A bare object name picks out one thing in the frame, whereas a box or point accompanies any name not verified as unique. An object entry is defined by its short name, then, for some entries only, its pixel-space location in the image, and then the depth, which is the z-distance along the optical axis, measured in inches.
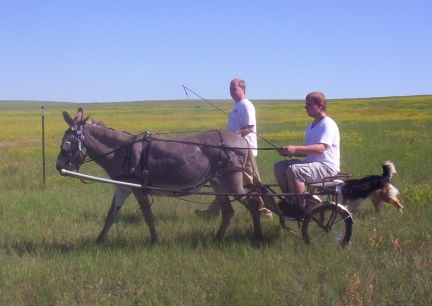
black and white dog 277.3
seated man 275.3
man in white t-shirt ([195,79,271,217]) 328.2
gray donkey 284.0
